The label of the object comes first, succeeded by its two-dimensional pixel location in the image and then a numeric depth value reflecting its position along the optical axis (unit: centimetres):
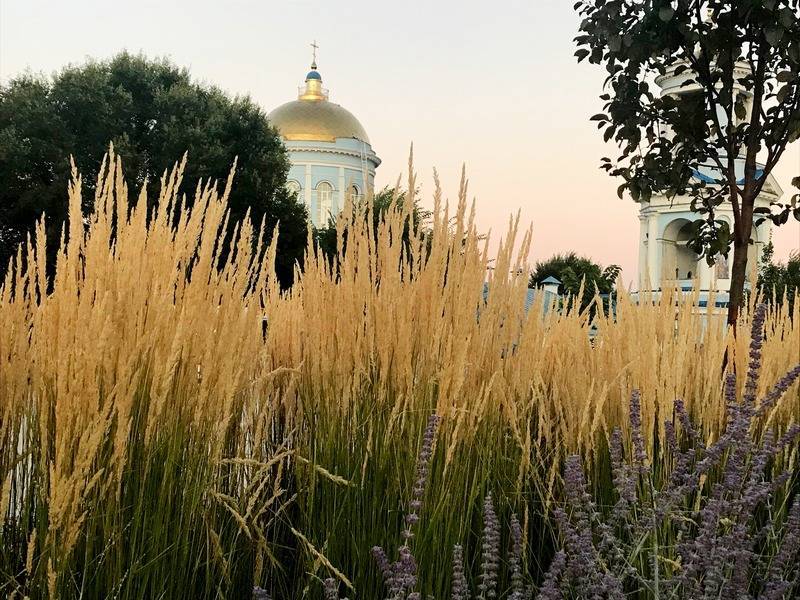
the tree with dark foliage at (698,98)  496
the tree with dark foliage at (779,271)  2480
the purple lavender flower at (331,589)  190
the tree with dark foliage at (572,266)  3033
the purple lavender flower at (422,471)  205
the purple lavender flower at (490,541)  208
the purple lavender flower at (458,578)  199
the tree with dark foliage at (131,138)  1961
